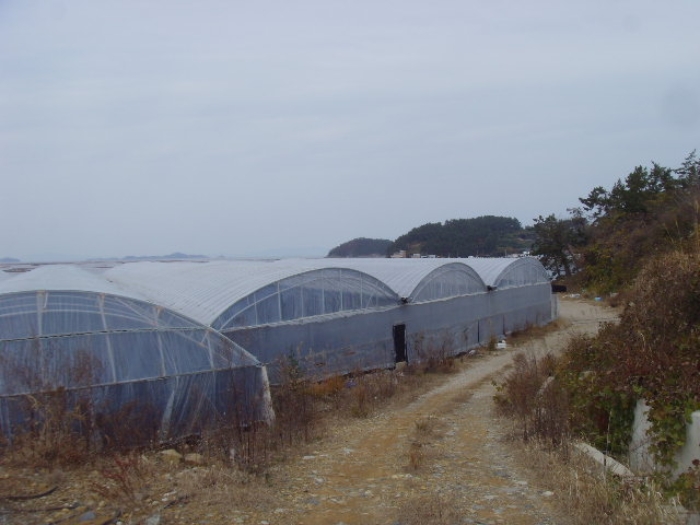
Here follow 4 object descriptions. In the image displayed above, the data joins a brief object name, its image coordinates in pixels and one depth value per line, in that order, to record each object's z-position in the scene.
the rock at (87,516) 5.39
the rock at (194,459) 7.06
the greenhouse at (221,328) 8.60
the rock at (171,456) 7.16
